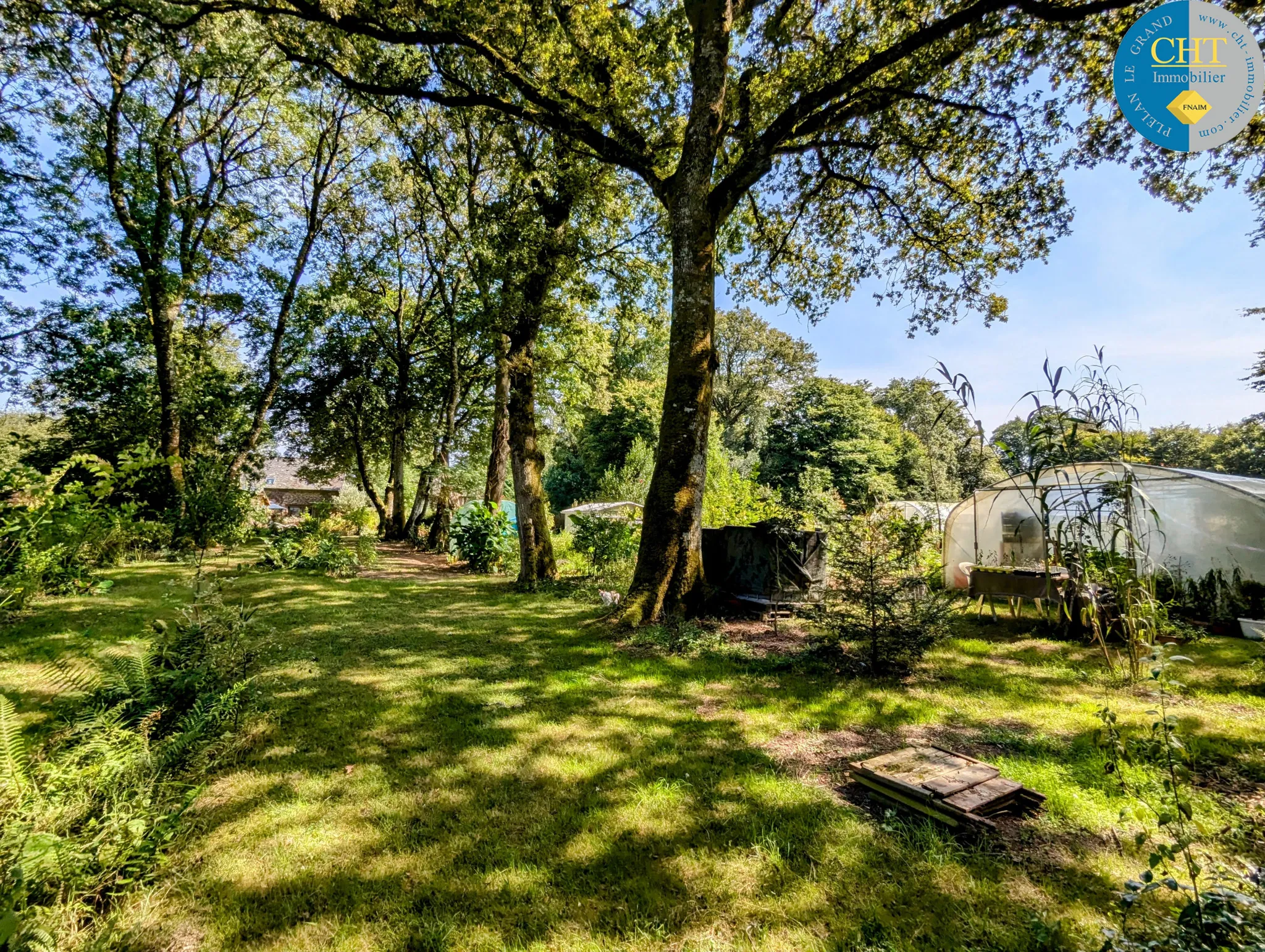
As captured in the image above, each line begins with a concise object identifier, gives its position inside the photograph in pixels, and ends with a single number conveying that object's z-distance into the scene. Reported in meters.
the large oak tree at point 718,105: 6.38
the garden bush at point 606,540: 10.15
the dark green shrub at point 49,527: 5.07
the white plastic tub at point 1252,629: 5.89
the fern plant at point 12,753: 1.86
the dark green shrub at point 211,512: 9.74
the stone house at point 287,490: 44.09
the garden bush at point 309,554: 10.57
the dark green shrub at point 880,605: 4.79
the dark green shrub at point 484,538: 11.66
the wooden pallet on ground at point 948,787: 2.44
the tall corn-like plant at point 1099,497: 4.32
